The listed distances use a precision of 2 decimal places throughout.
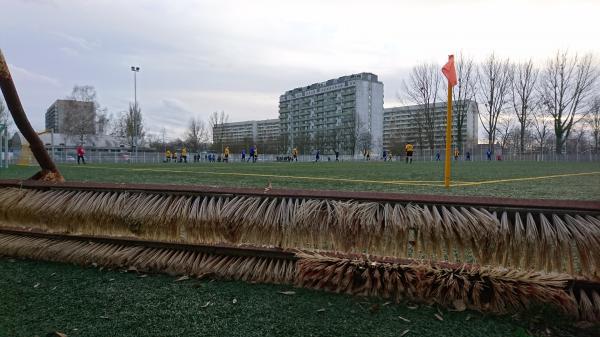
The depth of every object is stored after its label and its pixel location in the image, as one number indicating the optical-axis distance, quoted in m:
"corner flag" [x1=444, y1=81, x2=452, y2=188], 6.41
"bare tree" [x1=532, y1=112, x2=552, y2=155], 57.11
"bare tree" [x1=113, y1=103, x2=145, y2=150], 72.62
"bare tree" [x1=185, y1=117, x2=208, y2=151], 85.38
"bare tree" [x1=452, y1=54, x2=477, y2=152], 53.69
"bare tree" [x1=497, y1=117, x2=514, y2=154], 58.12
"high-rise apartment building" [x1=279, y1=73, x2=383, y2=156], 87.88
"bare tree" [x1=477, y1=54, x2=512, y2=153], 53.50
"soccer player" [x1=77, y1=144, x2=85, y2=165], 34.24
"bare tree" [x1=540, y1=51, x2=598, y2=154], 50.59
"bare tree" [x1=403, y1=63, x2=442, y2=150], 56.28
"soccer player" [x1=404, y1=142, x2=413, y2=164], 32.34
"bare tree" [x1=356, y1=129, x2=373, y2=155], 86.36
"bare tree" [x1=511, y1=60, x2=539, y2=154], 53.68
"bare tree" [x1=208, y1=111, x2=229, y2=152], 90.19
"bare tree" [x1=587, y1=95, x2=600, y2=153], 52.59
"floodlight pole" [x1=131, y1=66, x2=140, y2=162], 51.22
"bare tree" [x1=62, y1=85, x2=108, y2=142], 59.94
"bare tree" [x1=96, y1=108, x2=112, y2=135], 65.23
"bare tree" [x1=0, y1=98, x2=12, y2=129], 46.40
